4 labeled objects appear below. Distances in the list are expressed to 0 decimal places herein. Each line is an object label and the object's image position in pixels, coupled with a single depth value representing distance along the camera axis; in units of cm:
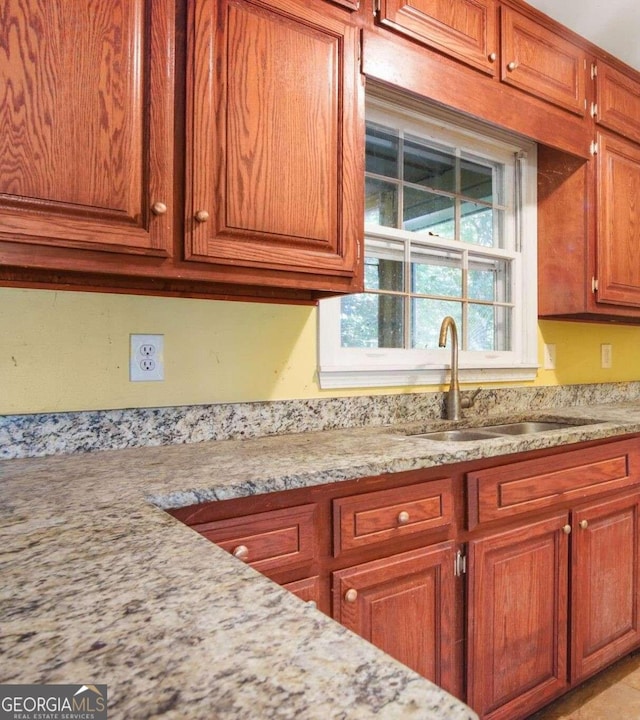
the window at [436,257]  195
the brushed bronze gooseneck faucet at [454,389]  196
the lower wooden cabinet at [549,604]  144
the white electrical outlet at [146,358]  145
